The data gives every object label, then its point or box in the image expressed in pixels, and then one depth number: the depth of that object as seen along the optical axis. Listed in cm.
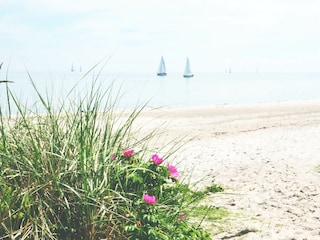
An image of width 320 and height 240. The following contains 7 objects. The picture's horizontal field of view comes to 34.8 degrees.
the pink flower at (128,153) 400
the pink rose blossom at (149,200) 359
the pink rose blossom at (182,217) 396
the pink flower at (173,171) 409
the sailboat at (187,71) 12419
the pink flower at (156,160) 397
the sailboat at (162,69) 12002
